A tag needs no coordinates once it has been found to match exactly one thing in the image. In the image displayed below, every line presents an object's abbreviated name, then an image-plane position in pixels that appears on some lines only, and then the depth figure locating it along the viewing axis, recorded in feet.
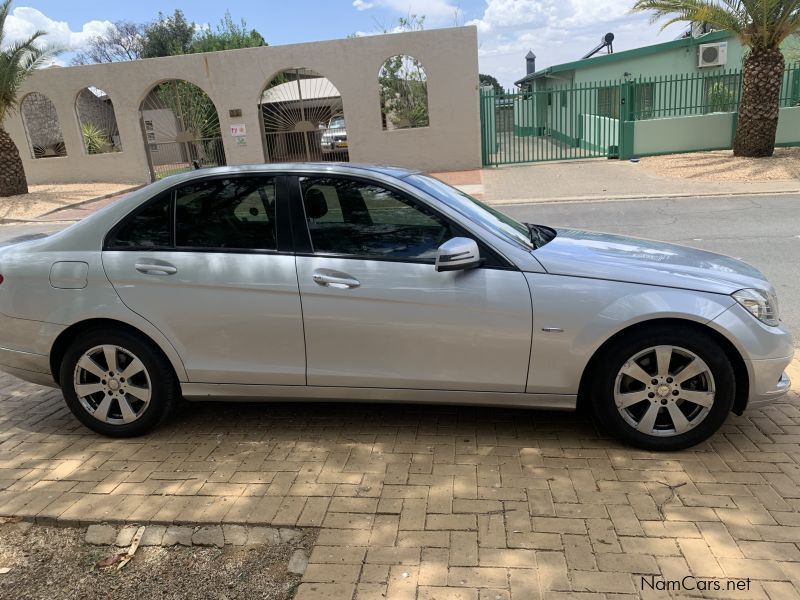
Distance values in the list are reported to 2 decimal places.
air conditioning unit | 72.54
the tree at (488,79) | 185.58
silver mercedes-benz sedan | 10.55
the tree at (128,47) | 183.01
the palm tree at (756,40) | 48.34
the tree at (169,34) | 168.45
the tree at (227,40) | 123.54
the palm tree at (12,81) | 58.44
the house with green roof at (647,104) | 61.16
